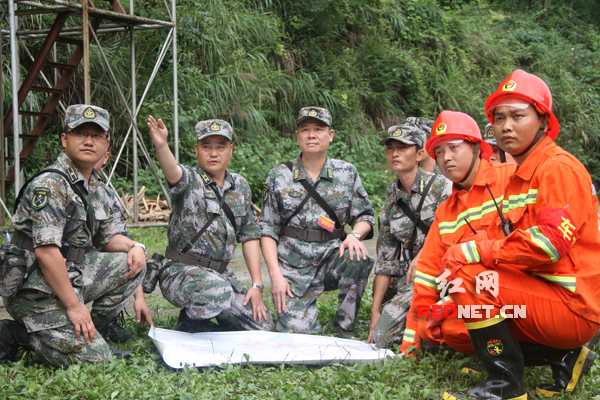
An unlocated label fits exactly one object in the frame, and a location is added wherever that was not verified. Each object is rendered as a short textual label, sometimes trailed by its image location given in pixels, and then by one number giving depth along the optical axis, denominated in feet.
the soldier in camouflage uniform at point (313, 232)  14.07
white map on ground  11.00
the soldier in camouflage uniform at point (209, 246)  12.73
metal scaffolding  22.52
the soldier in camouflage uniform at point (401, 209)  13.25
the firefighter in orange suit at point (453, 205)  10.18
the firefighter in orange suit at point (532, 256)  8.28
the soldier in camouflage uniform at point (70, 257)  10.47
